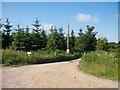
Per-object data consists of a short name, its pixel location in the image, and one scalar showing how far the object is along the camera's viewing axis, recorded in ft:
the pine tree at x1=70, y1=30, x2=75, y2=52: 177.18
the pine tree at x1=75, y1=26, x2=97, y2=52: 170.60
